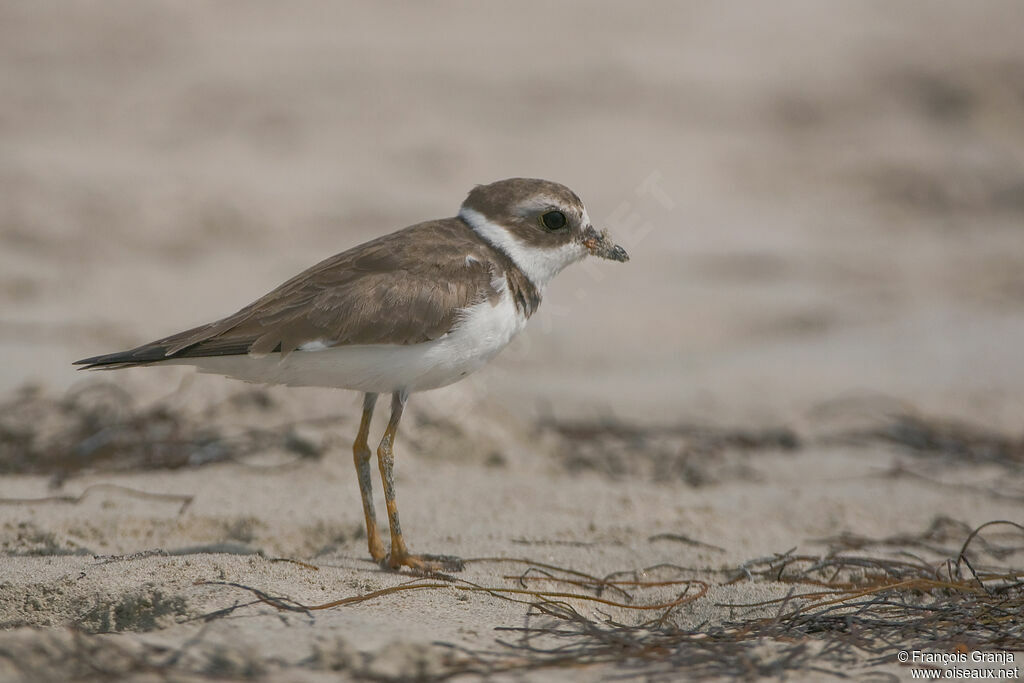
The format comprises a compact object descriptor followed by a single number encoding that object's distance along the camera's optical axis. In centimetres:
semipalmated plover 834
